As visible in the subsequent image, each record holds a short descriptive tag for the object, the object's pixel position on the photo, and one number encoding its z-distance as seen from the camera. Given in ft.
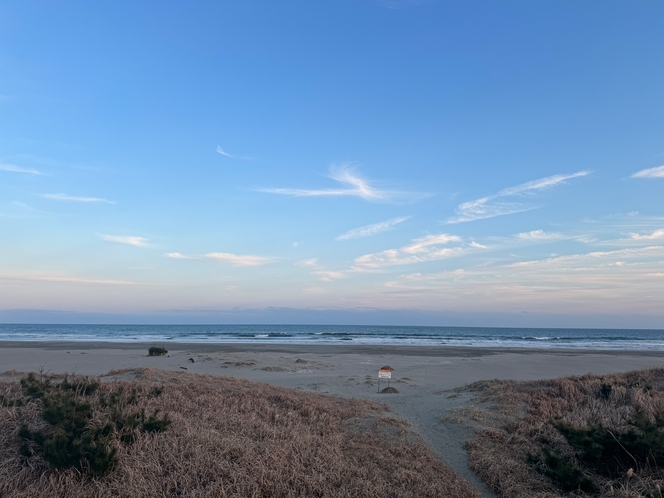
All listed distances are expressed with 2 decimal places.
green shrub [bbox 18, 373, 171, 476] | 18.78
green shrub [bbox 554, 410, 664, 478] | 20.72
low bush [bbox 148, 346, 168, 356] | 96.82
